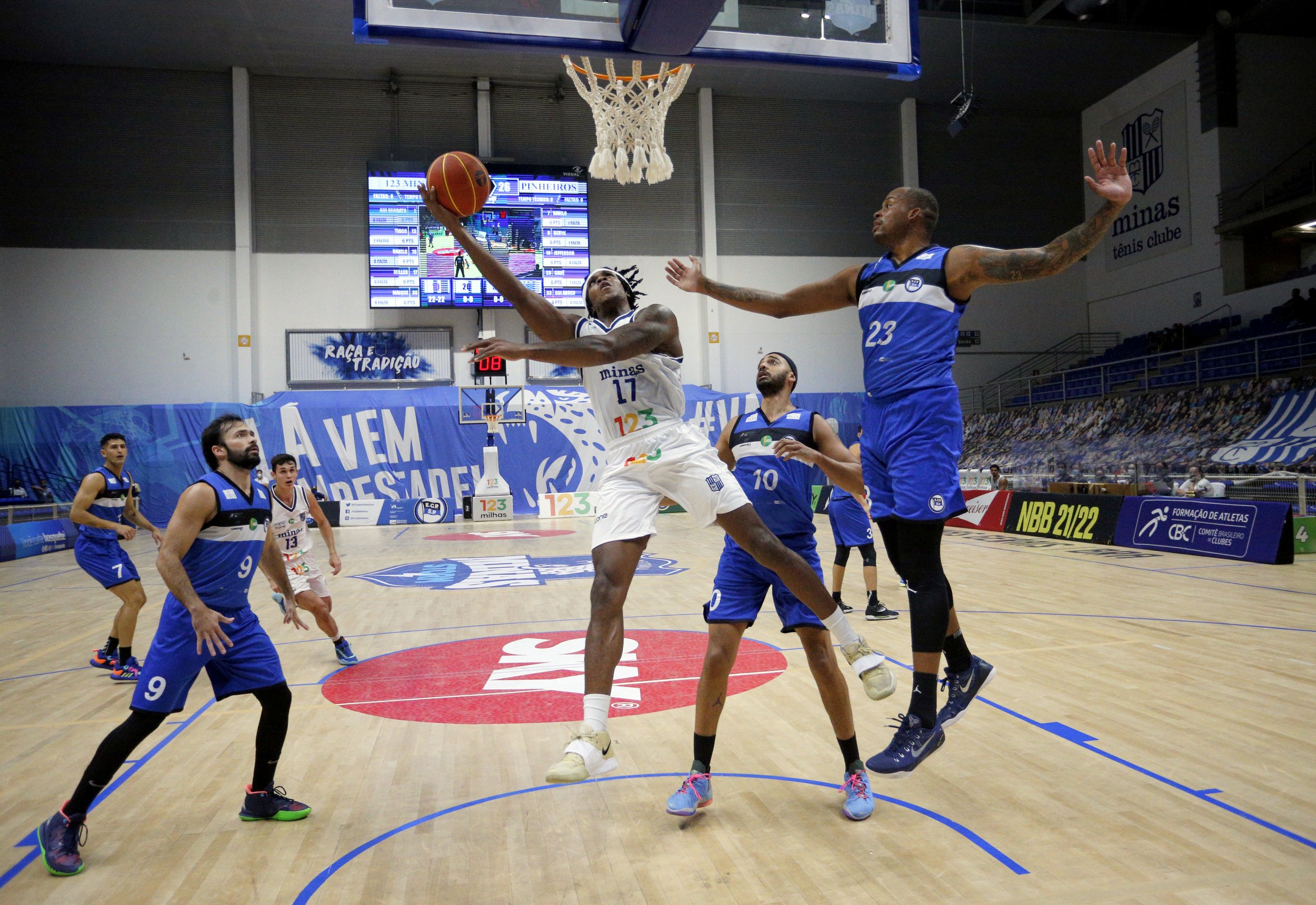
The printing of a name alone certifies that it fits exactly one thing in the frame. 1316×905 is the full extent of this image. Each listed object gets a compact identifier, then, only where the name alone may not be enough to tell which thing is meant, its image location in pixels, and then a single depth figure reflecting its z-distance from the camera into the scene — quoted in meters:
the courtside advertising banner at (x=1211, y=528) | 10.45
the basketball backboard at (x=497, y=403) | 21.25
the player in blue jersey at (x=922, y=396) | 3.25
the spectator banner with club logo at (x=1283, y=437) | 15.23
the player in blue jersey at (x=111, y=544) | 6.25
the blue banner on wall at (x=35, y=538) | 14.80
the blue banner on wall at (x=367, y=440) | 20.98
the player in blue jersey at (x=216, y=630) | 3.33
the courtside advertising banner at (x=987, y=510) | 15.33
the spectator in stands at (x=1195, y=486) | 13.15
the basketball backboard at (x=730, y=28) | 5.50
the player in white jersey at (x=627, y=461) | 3.22
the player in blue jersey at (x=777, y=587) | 3.46
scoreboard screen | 21.97
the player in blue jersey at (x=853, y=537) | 7.89
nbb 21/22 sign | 12.98
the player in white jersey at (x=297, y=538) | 6.39
